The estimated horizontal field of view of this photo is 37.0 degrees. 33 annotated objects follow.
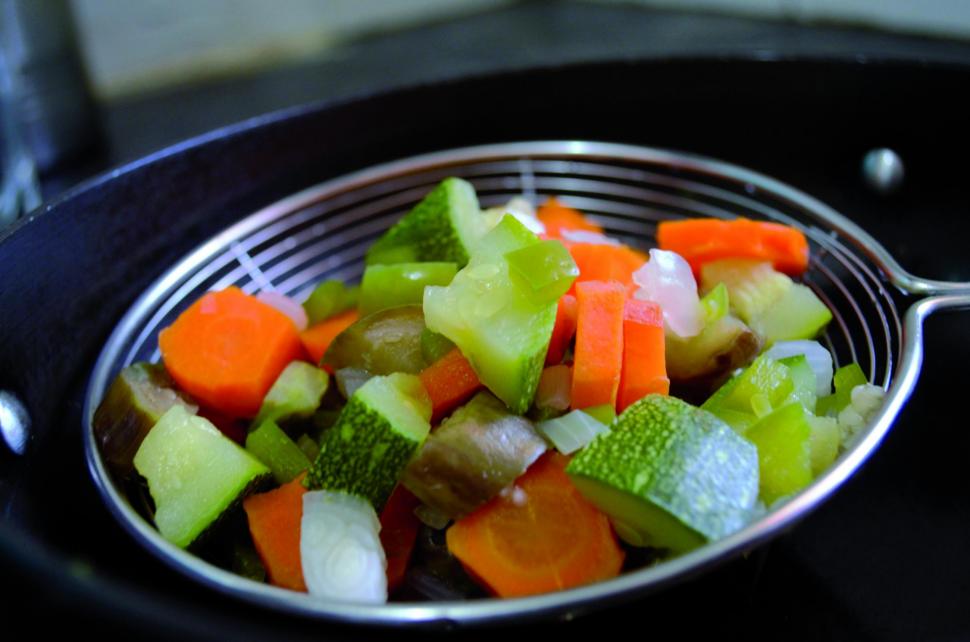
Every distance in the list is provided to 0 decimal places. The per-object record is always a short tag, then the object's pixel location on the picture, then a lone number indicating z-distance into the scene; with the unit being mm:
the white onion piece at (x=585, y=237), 293
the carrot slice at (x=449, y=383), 253
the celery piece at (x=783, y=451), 237
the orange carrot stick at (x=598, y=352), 249
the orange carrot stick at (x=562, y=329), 260
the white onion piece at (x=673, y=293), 268
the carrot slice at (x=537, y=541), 232
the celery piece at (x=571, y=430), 241
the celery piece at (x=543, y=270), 247
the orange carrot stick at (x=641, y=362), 256
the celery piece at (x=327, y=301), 293
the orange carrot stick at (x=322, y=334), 285
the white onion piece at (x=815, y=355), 268
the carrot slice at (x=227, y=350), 271
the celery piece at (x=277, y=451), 259
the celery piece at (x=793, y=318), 280
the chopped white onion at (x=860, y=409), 248
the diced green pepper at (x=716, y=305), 269
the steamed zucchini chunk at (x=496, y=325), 244
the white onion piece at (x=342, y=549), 228
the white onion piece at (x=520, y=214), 287
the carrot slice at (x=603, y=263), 280
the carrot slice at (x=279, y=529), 243
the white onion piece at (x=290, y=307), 294
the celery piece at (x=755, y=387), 255
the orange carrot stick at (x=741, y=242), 287
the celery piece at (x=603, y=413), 247
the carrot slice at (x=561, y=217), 319
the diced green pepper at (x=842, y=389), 263
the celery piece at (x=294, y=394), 268
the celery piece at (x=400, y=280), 278
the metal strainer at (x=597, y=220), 217
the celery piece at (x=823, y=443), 244
